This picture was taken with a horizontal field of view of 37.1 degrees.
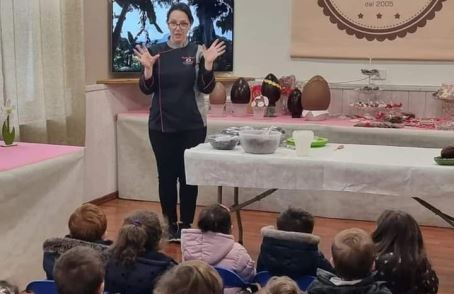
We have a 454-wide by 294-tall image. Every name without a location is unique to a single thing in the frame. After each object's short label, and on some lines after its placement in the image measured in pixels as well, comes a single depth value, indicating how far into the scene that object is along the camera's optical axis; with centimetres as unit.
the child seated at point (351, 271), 198
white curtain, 391
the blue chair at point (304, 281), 240
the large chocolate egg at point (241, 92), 486
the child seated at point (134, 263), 219
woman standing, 382
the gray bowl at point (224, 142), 338
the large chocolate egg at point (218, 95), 493
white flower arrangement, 347
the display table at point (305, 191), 439
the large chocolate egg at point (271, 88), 483
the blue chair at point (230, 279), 228
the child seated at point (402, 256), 223
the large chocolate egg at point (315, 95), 475
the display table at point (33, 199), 290
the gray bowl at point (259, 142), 324
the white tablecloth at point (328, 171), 300
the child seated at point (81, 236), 235
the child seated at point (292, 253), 239
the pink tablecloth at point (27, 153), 301
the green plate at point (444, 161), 302
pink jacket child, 249
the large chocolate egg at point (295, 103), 480
